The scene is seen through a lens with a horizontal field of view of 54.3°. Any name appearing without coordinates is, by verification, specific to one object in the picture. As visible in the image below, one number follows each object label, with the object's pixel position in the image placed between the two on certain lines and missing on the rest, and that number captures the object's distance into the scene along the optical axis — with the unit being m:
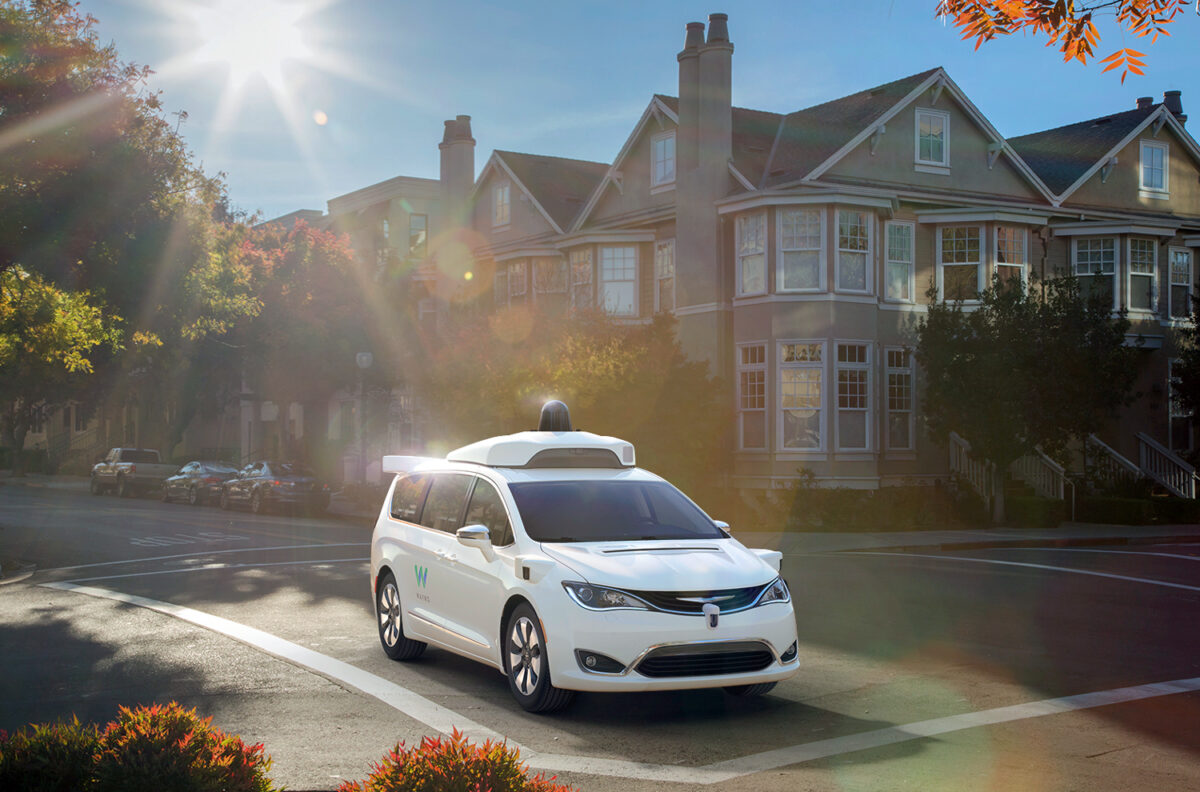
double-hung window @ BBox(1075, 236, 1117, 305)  30.30
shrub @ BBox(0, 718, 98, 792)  4.58
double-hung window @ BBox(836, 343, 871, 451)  27.33
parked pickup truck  40.94
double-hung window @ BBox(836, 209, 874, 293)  27.34
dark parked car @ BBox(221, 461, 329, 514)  31.45
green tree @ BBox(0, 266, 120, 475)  20.98
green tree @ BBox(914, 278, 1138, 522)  24.52
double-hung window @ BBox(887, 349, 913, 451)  28.69
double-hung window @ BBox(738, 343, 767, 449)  27.78
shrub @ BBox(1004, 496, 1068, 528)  25.77
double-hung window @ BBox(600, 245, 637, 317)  31.84
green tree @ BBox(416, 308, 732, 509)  24.12
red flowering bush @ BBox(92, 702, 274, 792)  4.44
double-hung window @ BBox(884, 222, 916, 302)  28.81
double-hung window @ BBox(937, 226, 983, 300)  29.19
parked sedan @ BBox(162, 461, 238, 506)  35.41
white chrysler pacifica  7.35
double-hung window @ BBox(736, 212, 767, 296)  27.62
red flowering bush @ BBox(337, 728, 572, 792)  4.25
